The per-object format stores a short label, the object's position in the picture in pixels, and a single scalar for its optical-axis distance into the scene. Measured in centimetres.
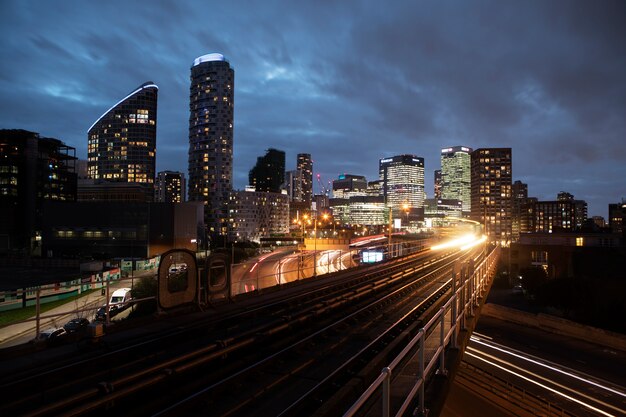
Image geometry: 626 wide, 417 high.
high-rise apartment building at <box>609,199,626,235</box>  17572
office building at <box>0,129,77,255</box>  10712
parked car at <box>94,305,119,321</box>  2918
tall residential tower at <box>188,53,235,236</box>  18188
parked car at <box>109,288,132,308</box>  3744
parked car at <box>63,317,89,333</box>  2414
